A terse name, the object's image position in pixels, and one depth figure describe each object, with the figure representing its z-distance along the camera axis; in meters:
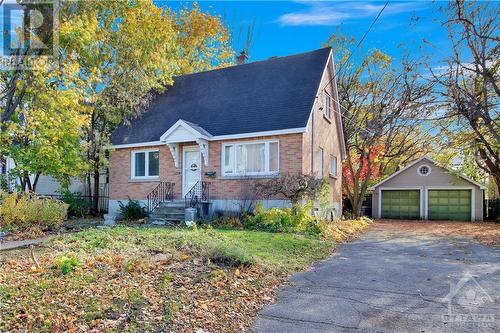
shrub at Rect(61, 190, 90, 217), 17.27
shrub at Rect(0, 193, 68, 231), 10.37
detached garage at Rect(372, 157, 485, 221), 22.39
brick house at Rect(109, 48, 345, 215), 14.31
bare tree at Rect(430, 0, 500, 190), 14.19
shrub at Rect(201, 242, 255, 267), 6.76
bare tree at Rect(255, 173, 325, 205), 12.45
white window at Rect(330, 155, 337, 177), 19.16
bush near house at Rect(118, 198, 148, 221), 15.82
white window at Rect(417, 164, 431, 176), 23.41
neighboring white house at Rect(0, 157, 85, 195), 17.66
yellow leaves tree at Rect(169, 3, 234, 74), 27.73
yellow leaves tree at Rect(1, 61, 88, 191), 10.05
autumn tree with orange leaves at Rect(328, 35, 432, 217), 21.58
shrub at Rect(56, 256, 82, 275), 5.46
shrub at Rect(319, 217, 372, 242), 11.75
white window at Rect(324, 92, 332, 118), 17.58
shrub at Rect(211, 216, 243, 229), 12.85
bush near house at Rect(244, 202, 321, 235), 11.84
